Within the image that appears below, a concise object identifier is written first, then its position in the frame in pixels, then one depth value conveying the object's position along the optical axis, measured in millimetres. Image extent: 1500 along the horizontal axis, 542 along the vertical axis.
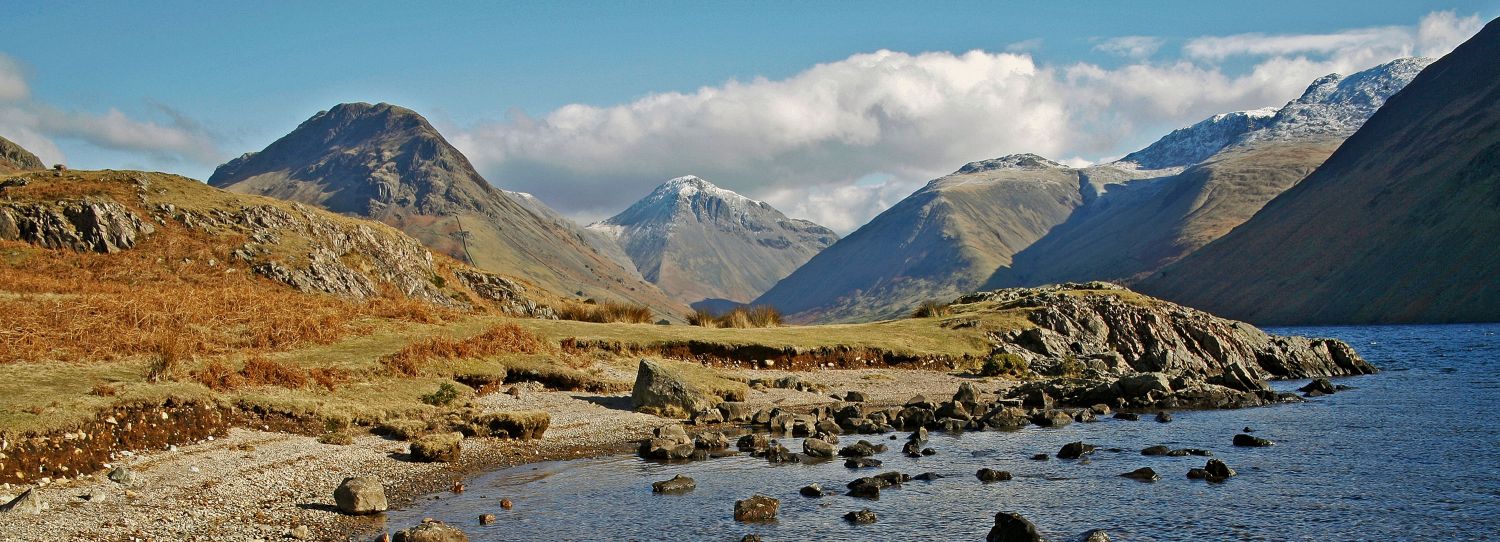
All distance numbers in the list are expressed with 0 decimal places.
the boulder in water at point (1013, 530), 17094
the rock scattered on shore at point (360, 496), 18125
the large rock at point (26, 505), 15828
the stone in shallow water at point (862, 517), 19359
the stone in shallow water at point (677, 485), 21984
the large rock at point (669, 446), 26609
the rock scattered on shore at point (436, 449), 23484
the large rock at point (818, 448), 27369
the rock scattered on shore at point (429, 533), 15922
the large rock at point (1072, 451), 27859
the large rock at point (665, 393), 34188
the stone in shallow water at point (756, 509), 19391
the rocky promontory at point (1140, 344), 59000
